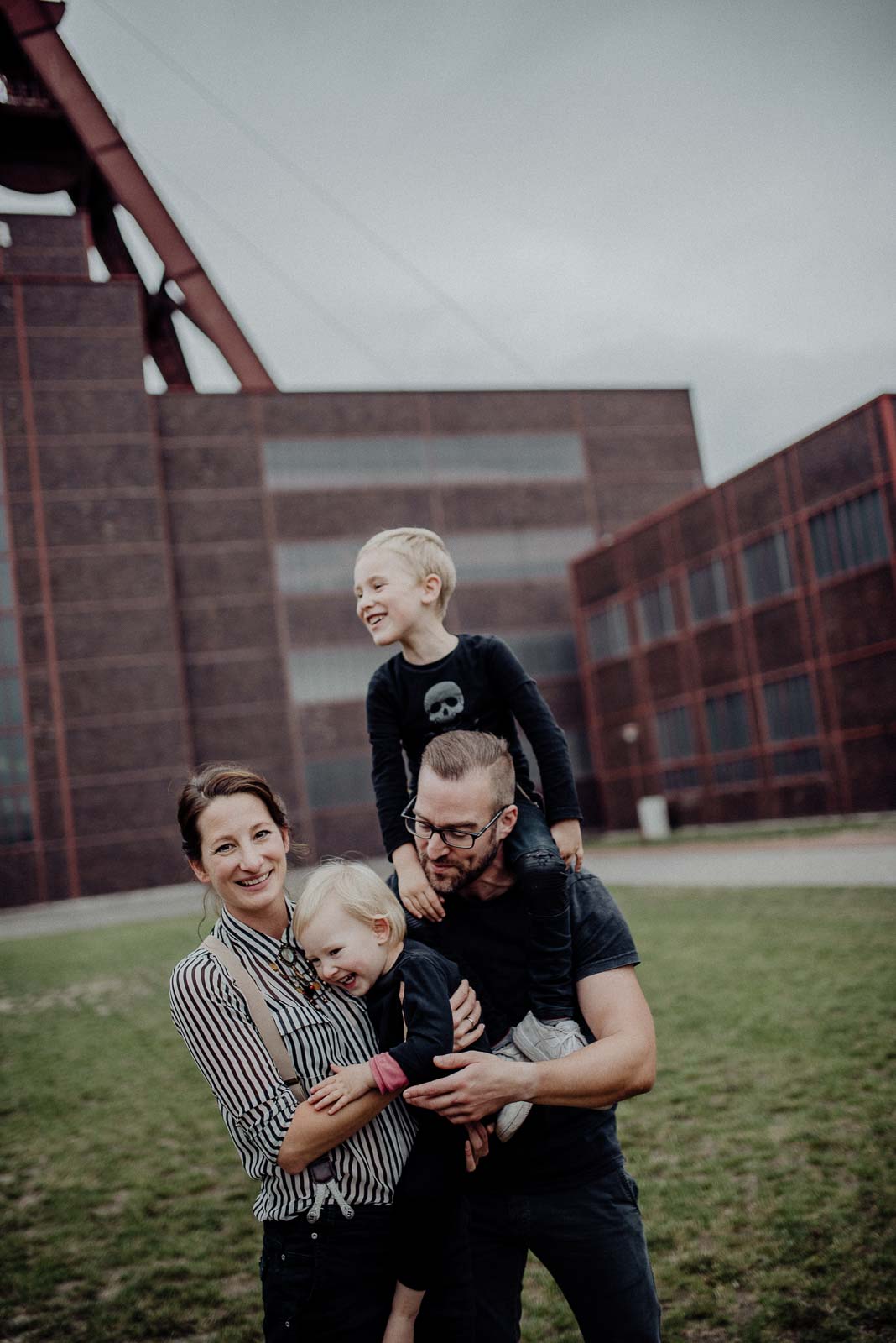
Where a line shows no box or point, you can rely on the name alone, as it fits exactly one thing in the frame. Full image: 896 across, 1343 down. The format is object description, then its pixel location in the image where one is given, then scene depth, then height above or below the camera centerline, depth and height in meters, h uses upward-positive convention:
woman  2.09 -0.62
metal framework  37.97 +25.18
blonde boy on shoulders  3.20 +0.28
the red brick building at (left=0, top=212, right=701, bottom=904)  35.41 +9.14
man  2.39 -0.73
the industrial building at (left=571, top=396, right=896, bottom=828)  24.66 +2.67
